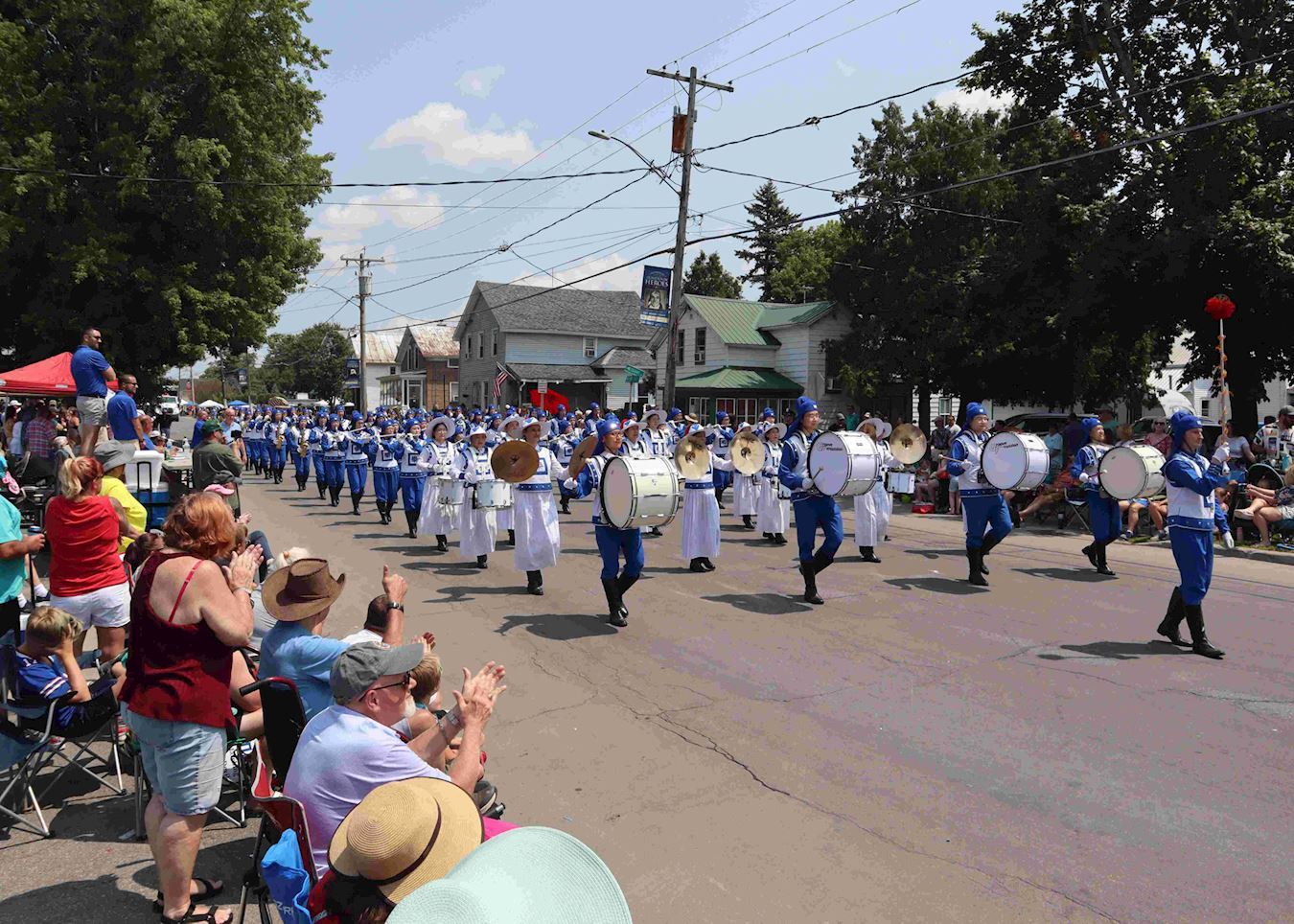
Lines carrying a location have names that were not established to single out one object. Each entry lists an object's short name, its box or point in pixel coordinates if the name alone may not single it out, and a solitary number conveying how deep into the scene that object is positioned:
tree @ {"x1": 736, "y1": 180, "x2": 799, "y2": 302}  66.62
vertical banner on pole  25.59
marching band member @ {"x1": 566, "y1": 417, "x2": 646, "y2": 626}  9.01
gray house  49.94
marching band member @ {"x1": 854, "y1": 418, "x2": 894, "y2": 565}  12.70
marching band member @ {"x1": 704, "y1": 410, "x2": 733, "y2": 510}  18.94
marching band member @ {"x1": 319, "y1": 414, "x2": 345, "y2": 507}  19.67
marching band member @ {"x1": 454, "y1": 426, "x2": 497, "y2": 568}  12.22
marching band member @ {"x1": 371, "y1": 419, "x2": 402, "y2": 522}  16.97
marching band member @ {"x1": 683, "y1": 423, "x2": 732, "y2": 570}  12.01
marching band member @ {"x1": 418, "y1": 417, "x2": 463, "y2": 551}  13.70
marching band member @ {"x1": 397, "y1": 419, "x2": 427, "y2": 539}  14.77
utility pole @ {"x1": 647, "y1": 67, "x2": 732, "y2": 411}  23.86
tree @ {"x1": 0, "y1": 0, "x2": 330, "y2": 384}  24.47
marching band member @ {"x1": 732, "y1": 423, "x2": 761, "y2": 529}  16.38
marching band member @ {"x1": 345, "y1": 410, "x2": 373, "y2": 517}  18.31
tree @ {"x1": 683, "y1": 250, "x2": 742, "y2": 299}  67.25
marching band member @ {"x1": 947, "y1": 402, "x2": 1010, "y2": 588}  10.85
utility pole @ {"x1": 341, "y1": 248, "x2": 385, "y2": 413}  43.94
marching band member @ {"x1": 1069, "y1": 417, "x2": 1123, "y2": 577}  11.66
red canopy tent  17.58
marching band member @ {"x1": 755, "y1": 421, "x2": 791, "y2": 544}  14.56
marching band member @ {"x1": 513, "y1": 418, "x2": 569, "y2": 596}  10.53
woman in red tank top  3.69
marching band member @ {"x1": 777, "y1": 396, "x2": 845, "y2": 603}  9.91
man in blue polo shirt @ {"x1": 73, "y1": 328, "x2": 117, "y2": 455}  10.63
